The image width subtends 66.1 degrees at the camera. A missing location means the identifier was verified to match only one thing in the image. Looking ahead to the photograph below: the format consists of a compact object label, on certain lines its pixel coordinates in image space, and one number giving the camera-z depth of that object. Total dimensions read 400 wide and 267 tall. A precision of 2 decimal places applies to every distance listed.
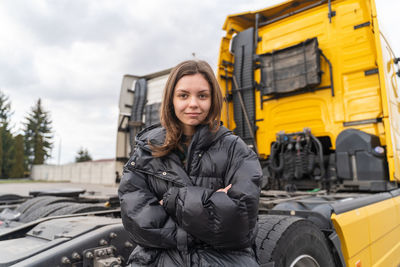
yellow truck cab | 3.13
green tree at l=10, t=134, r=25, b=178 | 35.94
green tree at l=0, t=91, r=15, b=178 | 36.47
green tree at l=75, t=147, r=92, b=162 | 49.75
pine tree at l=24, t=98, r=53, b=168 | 42.03
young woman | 1.05
